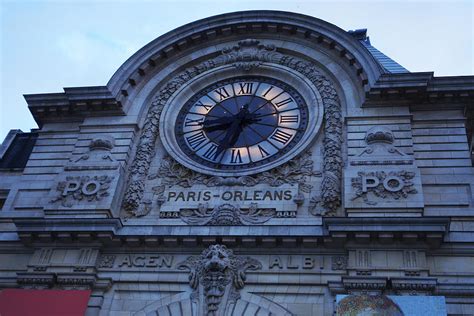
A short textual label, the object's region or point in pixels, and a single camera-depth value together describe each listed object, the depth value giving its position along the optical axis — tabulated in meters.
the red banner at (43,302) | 16.53
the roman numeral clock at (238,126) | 19.91
